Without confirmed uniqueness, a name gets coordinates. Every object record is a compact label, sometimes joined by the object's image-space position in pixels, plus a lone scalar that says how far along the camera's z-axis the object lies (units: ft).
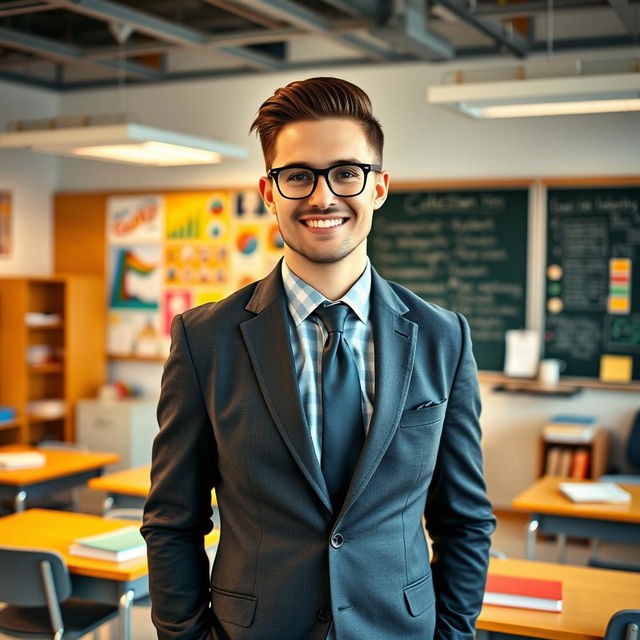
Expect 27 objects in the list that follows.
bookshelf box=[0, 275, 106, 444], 23.39
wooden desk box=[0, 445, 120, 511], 15.15
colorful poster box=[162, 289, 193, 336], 24.75
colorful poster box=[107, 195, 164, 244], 25.00
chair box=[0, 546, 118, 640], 10.08
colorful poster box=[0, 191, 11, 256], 24.75
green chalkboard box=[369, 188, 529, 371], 21.21
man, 5.19
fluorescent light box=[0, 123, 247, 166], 16.11
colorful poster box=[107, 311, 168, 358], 25.14
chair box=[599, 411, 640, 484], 19.54
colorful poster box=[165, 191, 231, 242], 24.13
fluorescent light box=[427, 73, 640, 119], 12.18
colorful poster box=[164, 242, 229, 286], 24.23
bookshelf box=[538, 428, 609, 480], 19.29
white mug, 20.47
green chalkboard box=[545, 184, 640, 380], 20.15
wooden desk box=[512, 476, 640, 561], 12.68
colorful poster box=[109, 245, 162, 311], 25.17
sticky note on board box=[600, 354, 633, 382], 20.17
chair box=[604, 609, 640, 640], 7.88
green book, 10.29
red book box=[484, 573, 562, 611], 8.65
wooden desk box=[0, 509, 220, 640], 10.04
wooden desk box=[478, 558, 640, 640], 8.25
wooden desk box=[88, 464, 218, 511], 14.26
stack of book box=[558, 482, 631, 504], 13.12
